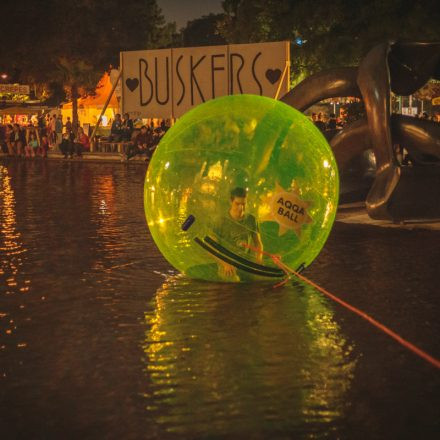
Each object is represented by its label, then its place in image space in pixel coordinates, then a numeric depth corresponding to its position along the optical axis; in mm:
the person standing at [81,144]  36781
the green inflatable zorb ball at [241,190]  8164
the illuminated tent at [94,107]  49184
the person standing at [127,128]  34625
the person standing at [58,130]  40812
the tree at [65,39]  46656
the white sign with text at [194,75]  23500
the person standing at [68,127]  37659
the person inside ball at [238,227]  8086
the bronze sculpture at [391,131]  13492
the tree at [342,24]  23562
